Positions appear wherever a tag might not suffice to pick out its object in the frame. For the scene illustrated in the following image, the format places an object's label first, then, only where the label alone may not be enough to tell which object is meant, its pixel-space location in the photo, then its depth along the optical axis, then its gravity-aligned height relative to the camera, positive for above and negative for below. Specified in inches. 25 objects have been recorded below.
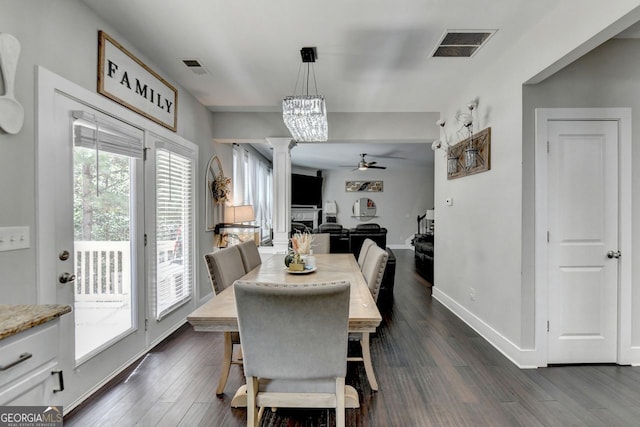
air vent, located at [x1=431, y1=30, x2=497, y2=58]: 99.0 +57.1
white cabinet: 38.3 -20.8
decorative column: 185.5 +10.6
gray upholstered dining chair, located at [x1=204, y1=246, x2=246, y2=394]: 86.9 -20.3
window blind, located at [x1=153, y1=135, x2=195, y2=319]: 124.1 -6.0
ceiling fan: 327.0 +51.5
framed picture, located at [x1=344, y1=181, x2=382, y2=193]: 418.6 +34.8
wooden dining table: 63.9 -21.3
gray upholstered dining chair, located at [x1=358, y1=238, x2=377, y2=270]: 121.4 -15.8
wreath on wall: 172.2 +13.8
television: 403.2 +29.2
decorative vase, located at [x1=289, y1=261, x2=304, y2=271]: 102.9 -18.1
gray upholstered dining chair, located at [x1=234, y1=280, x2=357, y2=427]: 55.1 -24.3
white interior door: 102.7 -9.6
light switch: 63.9 -5.7
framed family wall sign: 93.3 +44.5
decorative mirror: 417.1 +5.0
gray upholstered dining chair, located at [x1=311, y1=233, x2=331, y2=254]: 168.7 -17.1
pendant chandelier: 114.2 +38.0
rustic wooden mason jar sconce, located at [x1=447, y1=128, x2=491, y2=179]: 124.8 +25.0
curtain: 230.4 +23.8
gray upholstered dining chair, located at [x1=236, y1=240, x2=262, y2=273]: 117.9 -17.5
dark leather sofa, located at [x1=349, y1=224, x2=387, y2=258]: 238.1 -18.6
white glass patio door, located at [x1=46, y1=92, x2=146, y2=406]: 78.3 -8.8
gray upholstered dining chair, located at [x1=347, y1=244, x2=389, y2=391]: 88.6 -22.2
